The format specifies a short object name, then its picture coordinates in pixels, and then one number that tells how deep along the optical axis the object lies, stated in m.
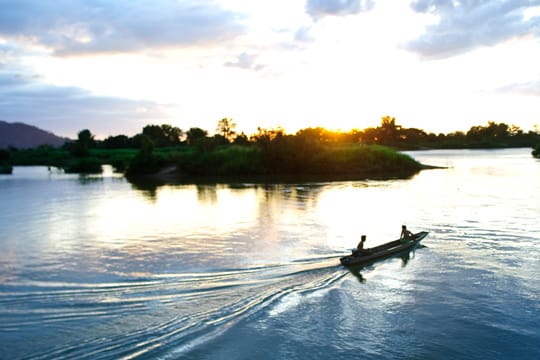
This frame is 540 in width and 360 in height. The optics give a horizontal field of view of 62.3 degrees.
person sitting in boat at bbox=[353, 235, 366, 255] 17.41
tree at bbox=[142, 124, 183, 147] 148.29
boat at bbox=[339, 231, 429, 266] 17.38
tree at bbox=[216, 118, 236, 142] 114.46
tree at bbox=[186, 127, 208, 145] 130.79
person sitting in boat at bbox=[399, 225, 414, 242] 20.07
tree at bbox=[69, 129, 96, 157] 117.62
